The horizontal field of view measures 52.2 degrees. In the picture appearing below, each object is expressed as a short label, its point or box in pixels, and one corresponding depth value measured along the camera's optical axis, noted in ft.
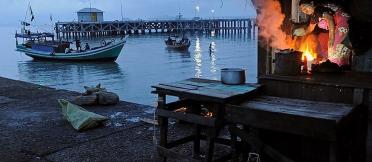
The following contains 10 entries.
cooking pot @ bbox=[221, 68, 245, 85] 15.94
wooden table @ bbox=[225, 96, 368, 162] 11.36
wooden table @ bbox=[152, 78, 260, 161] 13.91
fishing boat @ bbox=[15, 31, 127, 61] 134.92
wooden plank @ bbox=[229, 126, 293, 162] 13.96
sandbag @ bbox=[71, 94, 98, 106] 33.55
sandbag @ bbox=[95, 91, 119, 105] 33.94
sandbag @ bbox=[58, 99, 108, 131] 25.81
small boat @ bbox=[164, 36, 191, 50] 172.24
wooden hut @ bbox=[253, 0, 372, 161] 13.43
